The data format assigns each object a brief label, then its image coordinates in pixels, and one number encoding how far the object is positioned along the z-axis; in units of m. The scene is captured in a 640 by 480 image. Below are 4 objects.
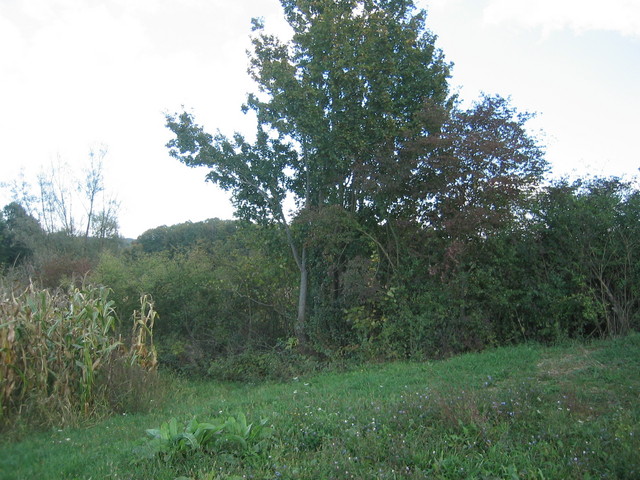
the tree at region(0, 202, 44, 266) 28.06
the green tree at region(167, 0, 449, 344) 10.70
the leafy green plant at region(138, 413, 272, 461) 4.49
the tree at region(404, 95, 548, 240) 9.19
